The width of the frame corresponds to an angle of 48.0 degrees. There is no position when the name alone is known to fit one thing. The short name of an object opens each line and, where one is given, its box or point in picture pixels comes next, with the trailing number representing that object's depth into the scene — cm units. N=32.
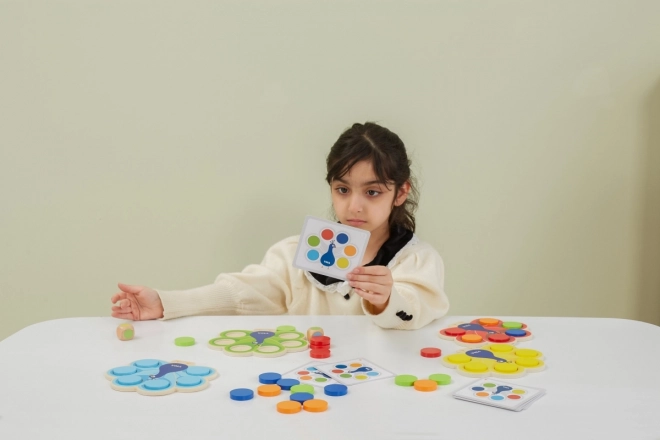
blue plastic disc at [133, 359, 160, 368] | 122
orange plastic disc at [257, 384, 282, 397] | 109
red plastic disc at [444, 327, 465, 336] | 144
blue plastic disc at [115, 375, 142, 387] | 113
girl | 158
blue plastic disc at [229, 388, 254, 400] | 107
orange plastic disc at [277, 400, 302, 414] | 102
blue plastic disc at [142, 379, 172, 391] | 111
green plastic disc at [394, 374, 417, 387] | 114
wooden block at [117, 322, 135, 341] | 140
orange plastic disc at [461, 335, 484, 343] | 138
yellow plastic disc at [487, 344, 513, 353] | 132
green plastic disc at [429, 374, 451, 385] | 115
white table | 96
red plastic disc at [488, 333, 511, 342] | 139
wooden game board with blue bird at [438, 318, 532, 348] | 139
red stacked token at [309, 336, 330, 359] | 129
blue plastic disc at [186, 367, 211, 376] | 118
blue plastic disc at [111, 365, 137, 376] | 118
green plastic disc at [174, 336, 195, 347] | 138
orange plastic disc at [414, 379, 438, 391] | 112
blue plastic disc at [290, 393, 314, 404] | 105
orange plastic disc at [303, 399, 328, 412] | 103
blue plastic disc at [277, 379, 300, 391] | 112
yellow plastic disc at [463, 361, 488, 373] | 119
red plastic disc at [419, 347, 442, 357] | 130
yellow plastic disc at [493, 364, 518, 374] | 119
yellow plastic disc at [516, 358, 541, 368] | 122
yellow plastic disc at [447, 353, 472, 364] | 125
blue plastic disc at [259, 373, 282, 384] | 115
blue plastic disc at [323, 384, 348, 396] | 109
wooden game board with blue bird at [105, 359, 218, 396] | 111
